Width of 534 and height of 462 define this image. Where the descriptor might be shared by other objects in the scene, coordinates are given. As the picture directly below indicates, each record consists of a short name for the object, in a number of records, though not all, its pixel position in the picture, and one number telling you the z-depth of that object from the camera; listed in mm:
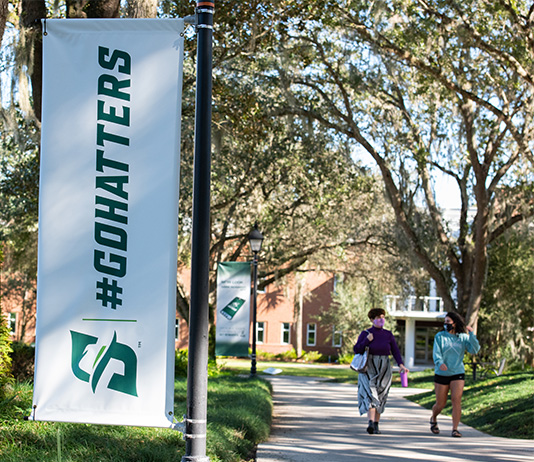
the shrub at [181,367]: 18605
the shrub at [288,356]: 49281
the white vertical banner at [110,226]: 4695
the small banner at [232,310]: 17781
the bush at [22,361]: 13312
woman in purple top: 9984
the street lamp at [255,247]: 18219
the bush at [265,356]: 48816
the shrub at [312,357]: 48697
